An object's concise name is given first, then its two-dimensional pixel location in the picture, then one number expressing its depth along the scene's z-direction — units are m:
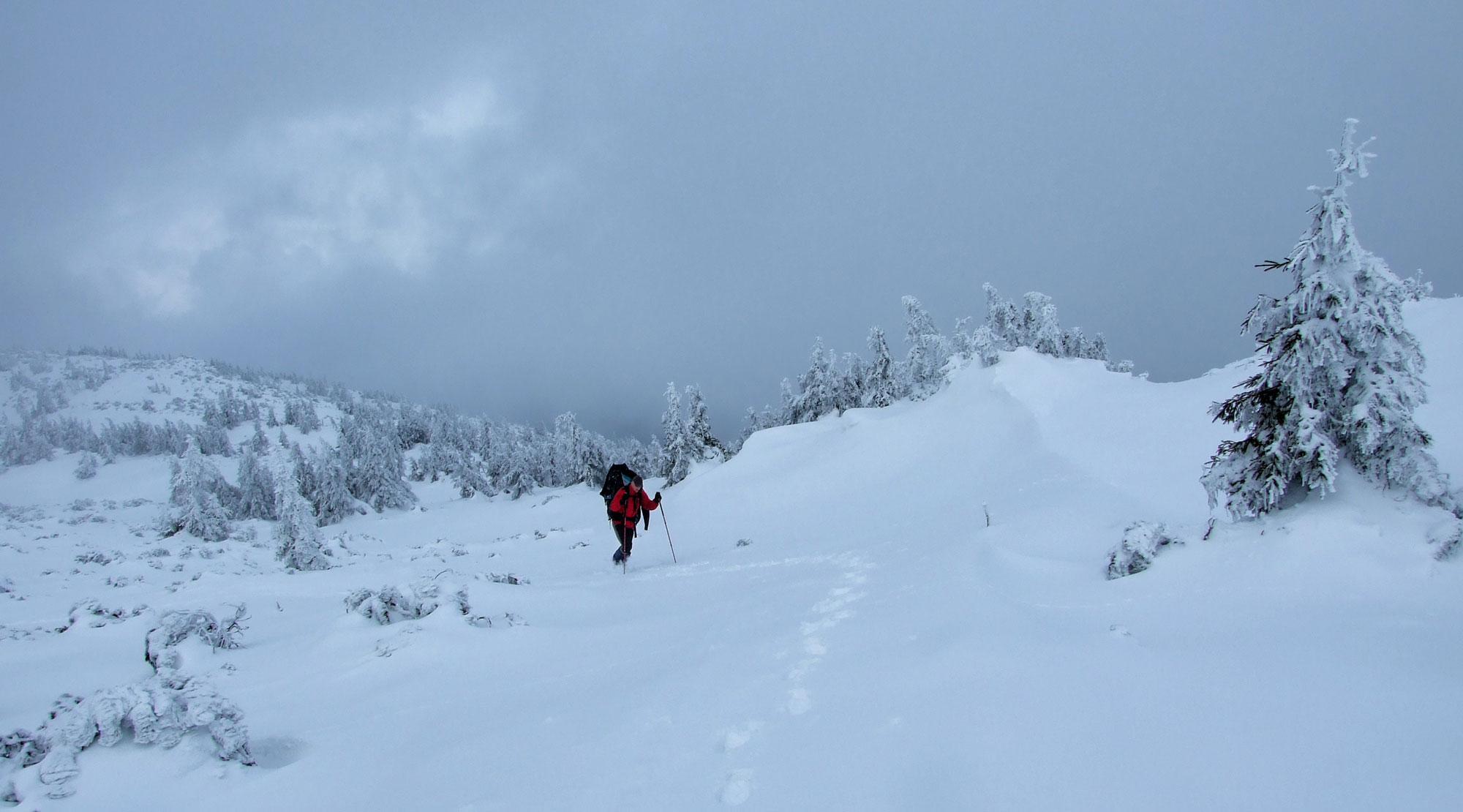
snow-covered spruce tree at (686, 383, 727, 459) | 51.81
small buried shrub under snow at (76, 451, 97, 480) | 71.44
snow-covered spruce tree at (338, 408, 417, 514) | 61.03
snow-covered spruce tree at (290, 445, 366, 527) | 55.56
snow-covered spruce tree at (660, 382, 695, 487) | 50.50
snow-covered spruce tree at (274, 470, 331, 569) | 24.81
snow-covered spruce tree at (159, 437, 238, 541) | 37.19
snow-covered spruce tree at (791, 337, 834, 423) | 48.94
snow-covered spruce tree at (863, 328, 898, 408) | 44.84
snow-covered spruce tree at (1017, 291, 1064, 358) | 42.19
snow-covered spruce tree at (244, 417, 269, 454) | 89.50
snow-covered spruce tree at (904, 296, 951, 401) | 41.72
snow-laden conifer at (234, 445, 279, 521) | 56.62
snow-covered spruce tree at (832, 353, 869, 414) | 50.09
